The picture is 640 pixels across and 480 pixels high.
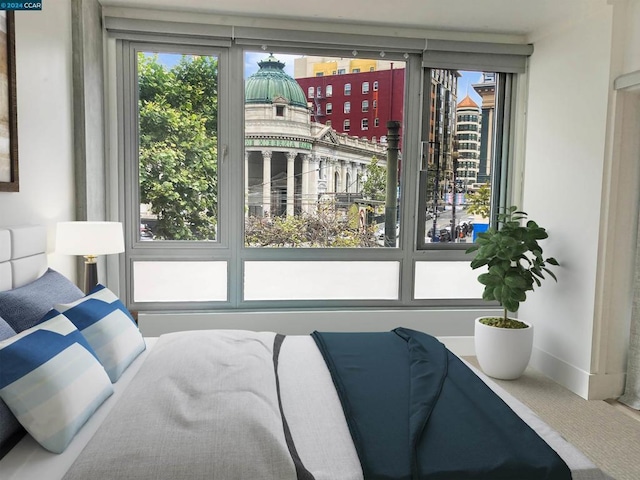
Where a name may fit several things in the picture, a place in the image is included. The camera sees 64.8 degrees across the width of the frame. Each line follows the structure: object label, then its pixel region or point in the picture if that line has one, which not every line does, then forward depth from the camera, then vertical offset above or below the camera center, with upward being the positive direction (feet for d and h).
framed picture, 7.66 +1.43
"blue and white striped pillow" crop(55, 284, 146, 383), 6.73 -1.77
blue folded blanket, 4.94 -2.40
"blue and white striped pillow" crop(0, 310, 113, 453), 5.00 -1.89
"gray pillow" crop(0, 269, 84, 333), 6.55 -1.38
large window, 12.83 +0.89
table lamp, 9.41 -0.74
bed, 4.73 -2.32
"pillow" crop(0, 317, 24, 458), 4.95 -2.29
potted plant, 11.66 -1.89
